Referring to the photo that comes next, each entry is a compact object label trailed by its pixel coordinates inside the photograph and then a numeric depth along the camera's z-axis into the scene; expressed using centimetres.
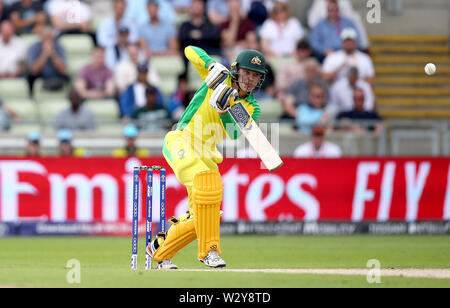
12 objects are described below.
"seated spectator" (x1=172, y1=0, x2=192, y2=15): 1850
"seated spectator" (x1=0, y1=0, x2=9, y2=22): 1753
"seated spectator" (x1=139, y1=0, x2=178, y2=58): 1711
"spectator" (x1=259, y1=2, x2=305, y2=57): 1716
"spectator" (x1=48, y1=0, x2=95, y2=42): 1723
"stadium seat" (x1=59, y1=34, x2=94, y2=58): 1716
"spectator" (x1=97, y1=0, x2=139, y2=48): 1702
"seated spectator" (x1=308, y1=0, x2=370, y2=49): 1736
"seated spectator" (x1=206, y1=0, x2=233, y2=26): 1741
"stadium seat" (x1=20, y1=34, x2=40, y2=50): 1719
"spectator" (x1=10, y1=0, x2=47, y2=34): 1750
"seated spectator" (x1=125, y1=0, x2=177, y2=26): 1739
